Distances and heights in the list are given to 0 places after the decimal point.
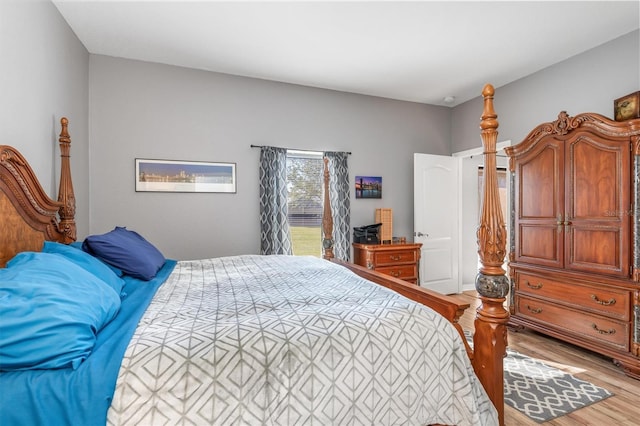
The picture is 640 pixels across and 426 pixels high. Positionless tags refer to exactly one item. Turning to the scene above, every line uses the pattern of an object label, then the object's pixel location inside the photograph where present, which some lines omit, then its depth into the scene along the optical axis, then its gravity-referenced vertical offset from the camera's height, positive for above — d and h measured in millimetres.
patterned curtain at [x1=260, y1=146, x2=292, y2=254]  3762 +114
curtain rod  3793 +785
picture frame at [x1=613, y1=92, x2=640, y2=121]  2662 +907
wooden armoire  2387 -193
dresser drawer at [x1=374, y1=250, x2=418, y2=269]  3940 -571
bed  976 -487
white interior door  4461 -105
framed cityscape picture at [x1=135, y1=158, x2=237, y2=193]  3393 +394
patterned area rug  1949 -1193
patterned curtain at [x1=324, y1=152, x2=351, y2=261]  4137 +179
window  4141 +153
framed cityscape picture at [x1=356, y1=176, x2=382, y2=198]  4351 +348
